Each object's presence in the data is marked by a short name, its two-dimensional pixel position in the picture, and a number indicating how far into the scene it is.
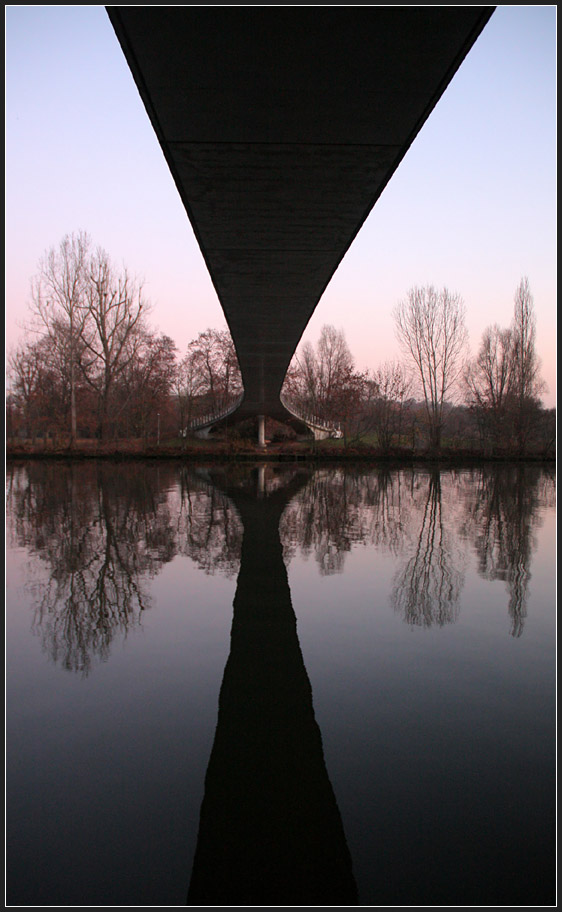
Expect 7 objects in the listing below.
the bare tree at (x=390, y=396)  38.59
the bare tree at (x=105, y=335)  39.03
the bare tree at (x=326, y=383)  41.62
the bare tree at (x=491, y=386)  38.78
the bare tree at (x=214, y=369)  51.19
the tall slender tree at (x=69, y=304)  38.25
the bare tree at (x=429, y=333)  38.31
